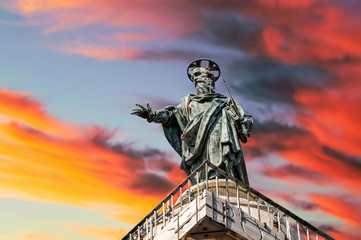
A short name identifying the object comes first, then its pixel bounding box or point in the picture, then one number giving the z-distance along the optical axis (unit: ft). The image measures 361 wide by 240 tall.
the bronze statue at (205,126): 74.08
